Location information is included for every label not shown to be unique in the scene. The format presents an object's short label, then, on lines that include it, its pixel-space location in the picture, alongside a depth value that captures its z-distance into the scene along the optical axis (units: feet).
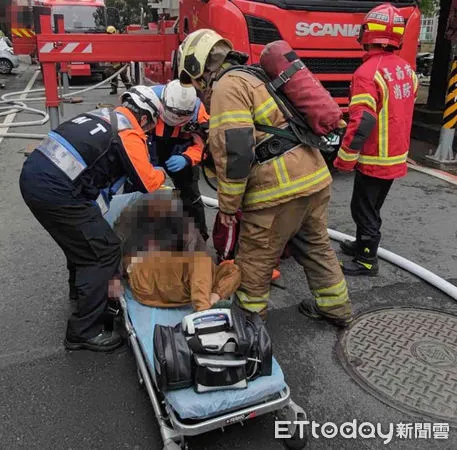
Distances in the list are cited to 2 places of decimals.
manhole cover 8.77
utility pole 30.89
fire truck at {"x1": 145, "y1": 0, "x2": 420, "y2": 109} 17.60
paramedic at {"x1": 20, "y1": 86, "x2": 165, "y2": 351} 8.97
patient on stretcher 9.13
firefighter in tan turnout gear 8.57
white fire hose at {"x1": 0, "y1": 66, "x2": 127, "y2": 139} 27.12
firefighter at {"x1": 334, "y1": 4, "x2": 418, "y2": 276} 11.55
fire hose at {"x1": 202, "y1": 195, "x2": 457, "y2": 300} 12.14
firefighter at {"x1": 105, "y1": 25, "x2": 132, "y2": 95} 42.09
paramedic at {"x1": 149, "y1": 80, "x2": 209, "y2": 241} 10.78
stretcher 7.02
